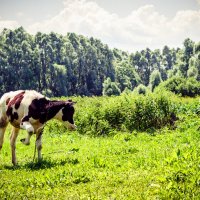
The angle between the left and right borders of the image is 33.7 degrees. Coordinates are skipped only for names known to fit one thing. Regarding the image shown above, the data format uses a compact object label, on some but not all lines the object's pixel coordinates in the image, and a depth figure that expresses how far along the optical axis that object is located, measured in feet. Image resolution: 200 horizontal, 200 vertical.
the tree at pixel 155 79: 400.88
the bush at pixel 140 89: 270.46
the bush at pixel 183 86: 181.49
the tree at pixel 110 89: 340.18
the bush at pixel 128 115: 69.26
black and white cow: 39.06
